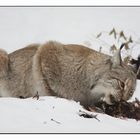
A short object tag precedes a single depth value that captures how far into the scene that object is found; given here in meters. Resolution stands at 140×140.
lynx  5.98
